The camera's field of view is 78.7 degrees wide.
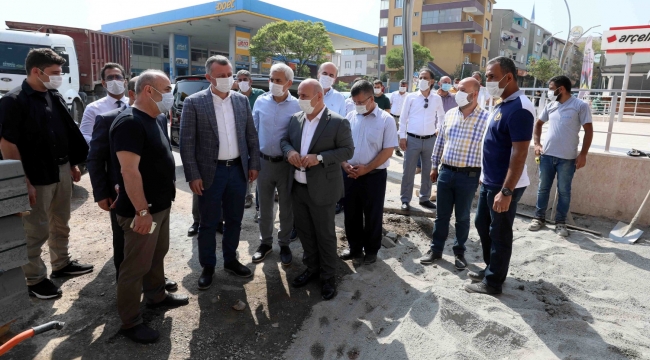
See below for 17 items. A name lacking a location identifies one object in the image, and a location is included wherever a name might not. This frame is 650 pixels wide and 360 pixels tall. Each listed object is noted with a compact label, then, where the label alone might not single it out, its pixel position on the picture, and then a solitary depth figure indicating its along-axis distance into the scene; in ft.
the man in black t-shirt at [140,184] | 8.21
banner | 55.52
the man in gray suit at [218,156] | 11.20
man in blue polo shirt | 9.95
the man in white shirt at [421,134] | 18.71
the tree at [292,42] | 95.09
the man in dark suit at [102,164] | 9.84
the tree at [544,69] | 138.31
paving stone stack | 7.27
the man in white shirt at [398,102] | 34.40
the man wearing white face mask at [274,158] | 13.02
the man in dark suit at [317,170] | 10.95
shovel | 15.83
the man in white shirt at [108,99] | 13.05
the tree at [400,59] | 139.23
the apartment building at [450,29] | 150.41
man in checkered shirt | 12.79
